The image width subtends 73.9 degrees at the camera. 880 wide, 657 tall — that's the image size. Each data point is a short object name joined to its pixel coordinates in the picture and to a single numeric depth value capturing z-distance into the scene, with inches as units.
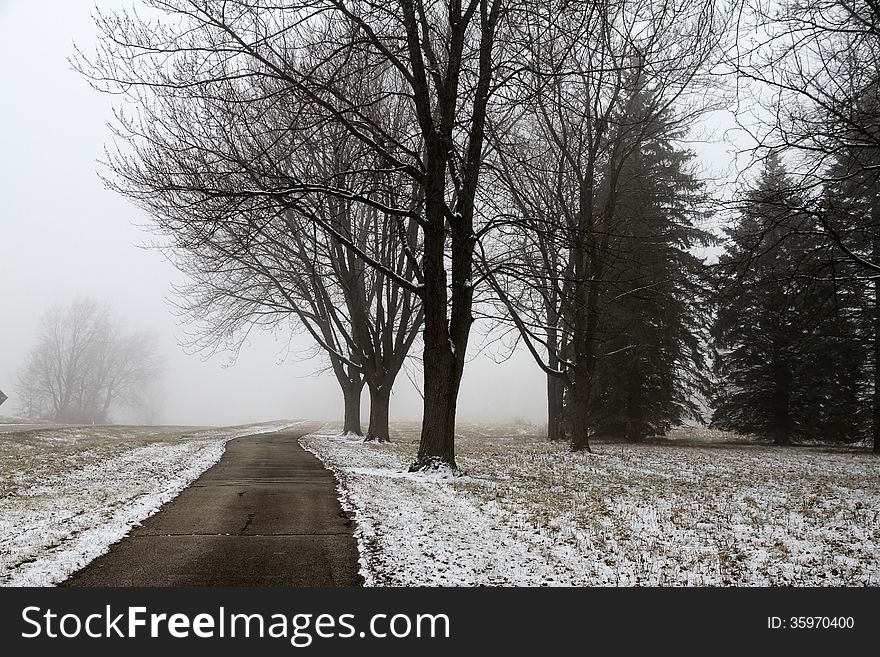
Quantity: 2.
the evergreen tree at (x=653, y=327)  940.0
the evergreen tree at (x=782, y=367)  858.1
